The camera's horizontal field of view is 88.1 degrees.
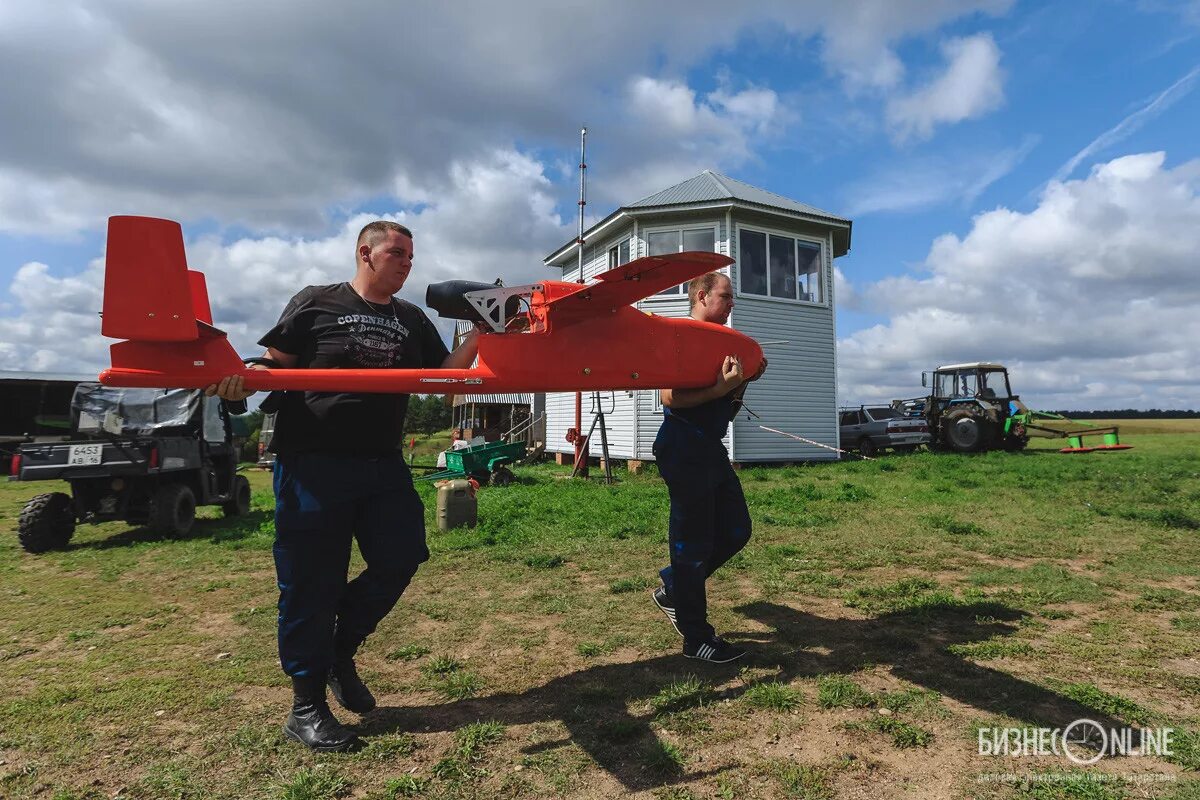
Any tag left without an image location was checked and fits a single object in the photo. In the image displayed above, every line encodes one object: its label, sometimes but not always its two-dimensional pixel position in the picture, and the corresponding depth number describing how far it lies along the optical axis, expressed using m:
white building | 16.47
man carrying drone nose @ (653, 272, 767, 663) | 3.57
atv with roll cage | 8.33
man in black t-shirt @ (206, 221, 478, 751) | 2.85
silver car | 21.02
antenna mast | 15.52
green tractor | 20.14
